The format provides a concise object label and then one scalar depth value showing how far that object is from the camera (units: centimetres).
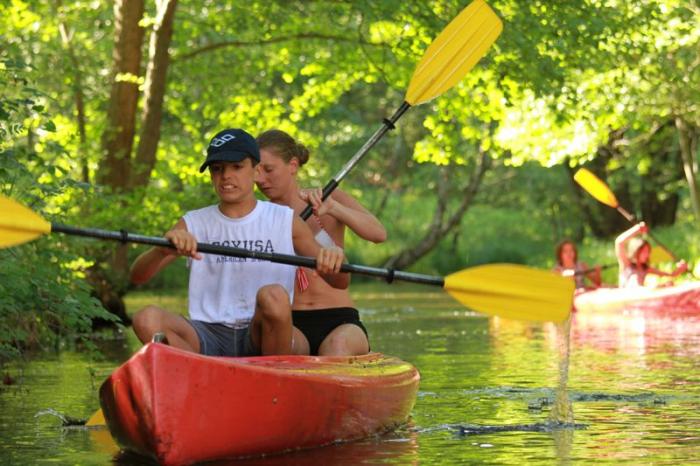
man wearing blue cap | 667
